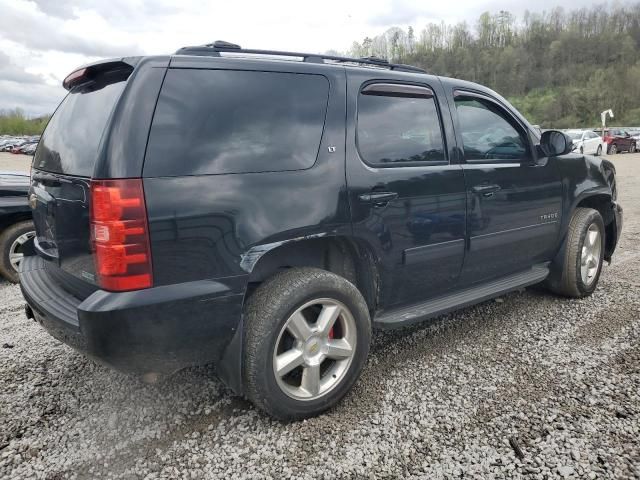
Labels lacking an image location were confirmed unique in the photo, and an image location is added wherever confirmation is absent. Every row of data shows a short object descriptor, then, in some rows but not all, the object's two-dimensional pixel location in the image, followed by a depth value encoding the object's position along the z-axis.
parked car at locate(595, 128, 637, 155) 28.17
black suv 2.02
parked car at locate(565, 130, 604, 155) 23.31
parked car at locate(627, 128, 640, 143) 30.00
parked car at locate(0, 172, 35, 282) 4.90
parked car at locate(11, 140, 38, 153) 47.81
